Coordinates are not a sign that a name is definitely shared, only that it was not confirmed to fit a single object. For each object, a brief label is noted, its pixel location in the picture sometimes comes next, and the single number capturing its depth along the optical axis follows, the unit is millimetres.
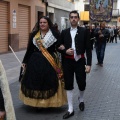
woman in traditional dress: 6070
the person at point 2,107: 3033
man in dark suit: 5844
